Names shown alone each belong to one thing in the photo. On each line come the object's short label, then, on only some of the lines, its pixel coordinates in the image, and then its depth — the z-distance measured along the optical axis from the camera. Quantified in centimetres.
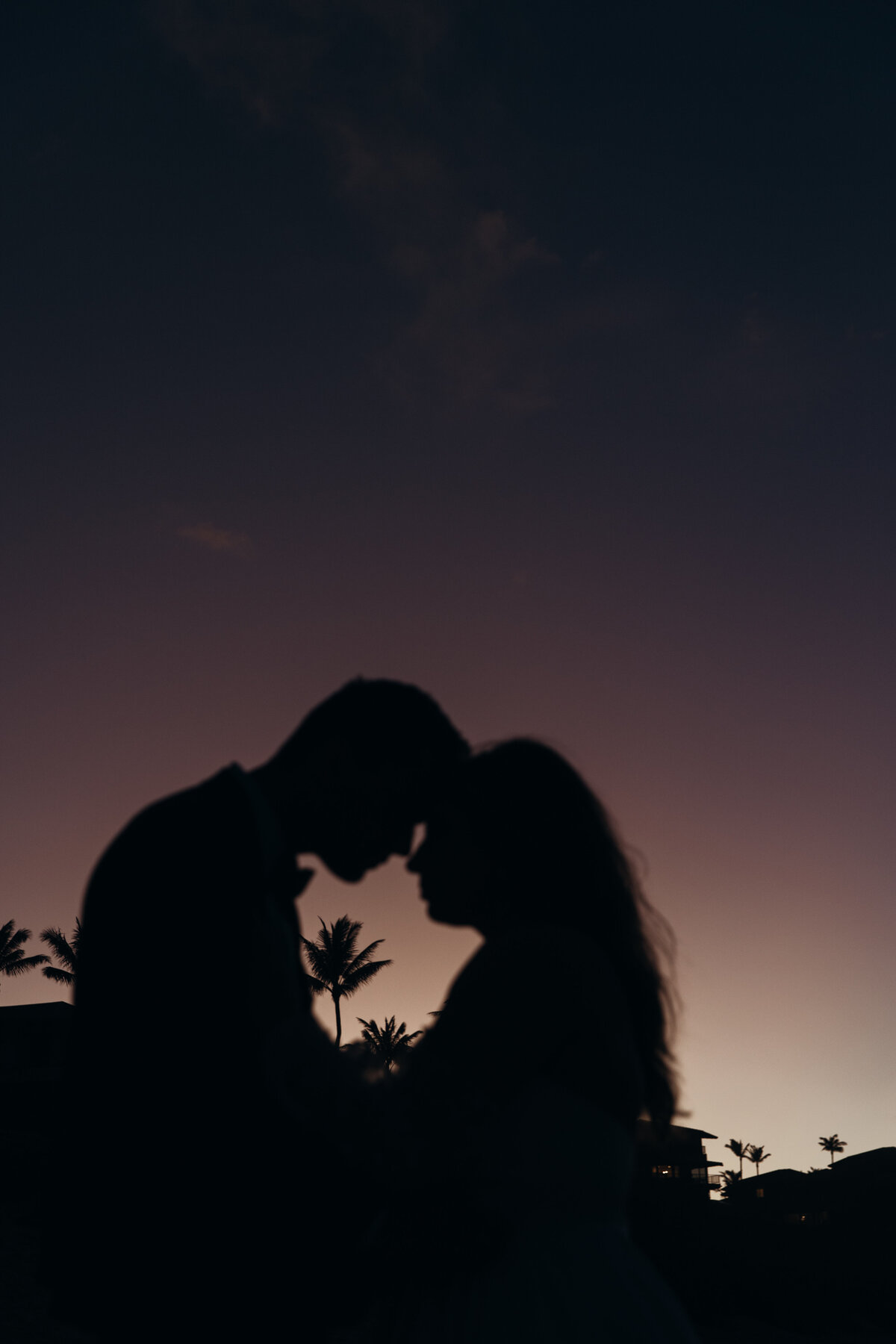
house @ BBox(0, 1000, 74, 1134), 4341
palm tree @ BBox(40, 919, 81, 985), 5409
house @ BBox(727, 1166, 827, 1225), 5456
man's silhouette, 207
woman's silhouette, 221
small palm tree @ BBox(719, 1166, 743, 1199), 8094
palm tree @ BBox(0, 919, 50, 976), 5719
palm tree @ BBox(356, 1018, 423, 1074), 5012
